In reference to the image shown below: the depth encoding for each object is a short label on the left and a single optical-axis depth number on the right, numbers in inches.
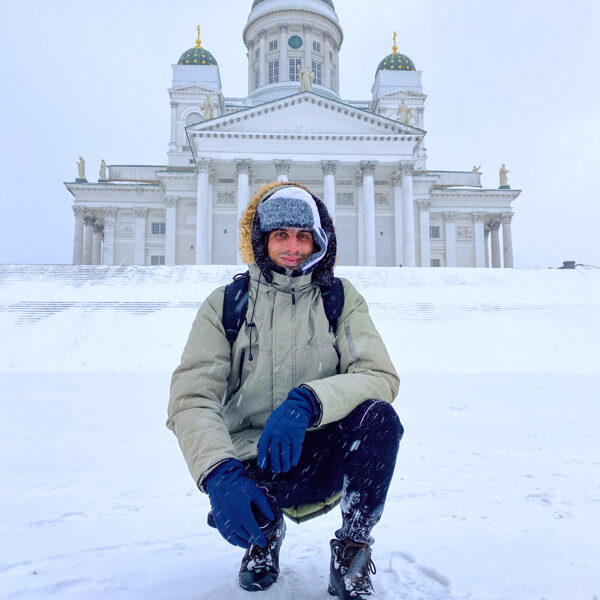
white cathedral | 1212.5
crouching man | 73.8
